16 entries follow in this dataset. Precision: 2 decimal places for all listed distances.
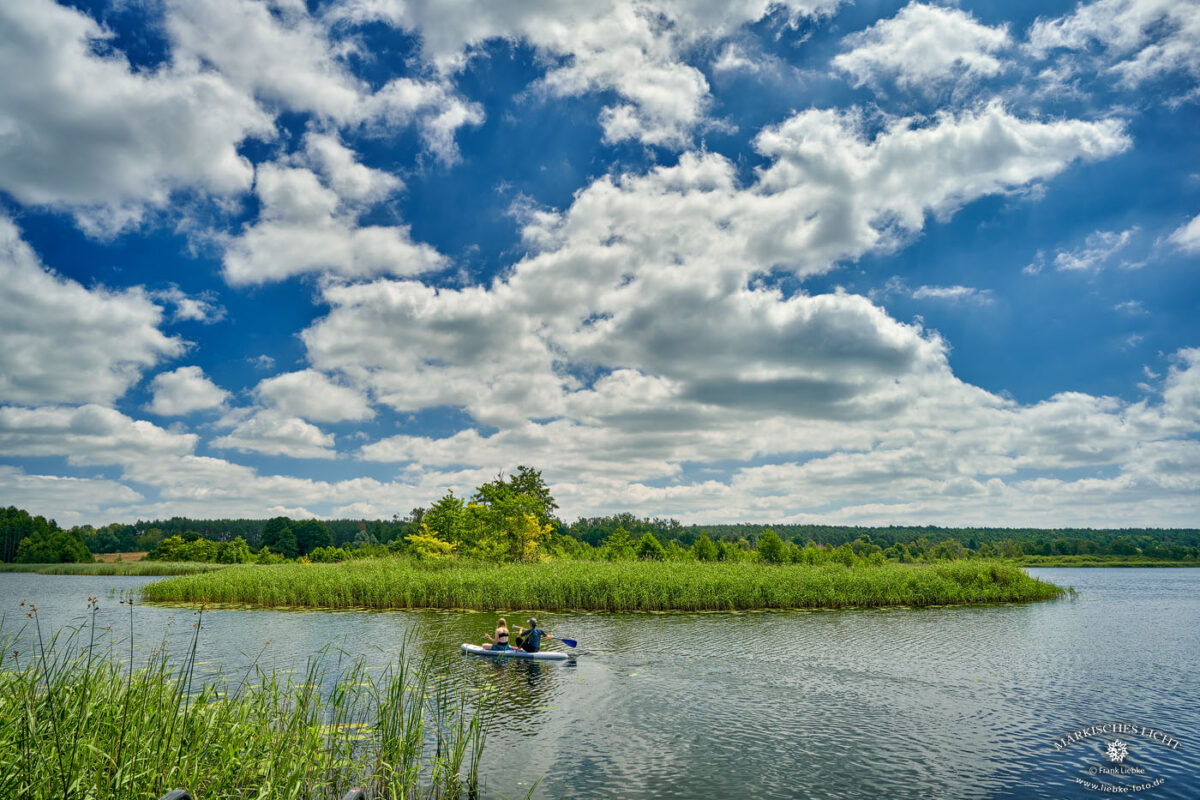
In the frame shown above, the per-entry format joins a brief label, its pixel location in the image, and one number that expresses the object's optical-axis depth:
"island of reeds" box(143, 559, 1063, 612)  34.50
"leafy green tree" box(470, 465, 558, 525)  57.84
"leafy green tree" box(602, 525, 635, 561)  60.22
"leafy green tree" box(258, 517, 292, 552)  120.88
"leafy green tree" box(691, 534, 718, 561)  59.81
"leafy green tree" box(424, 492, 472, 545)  54.31
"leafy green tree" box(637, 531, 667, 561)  65.62
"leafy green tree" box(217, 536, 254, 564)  99.81
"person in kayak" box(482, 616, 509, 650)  21.88
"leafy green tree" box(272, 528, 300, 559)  117.12
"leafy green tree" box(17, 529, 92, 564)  109.69
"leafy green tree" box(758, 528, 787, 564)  53.62
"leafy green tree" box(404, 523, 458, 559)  52.81
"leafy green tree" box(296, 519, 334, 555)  125.44
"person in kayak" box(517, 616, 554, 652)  21.95
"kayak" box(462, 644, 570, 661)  21.52
